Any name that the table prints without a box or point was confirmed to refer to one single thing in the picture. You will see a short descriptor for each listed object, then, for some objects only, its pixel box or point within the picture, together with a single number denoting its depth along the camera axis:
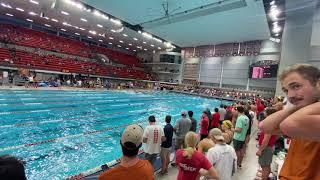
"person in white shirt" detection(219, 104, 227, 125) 5.56
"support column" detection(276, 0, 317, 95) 8.87
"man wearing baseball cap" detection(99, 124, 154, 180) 1.19
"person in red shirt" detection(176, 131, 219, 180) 1.85
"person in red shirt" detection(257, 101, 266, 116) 7.78
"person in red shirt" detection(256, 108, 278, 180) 2.95
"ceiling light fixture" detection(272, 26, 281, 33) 13.09
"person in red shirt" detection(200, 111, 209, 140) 4.32
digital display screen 15.25
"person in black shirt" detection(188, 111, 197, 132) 4.19
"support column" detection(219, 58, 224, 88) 22.81
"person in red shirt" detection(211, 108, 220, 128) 4.88
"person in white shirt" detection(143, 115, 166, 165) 3.15
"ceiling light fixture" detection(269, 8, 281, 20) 10.02
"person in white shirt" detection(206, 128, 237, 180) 2.19
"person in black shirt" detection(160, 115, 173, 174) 3.37
